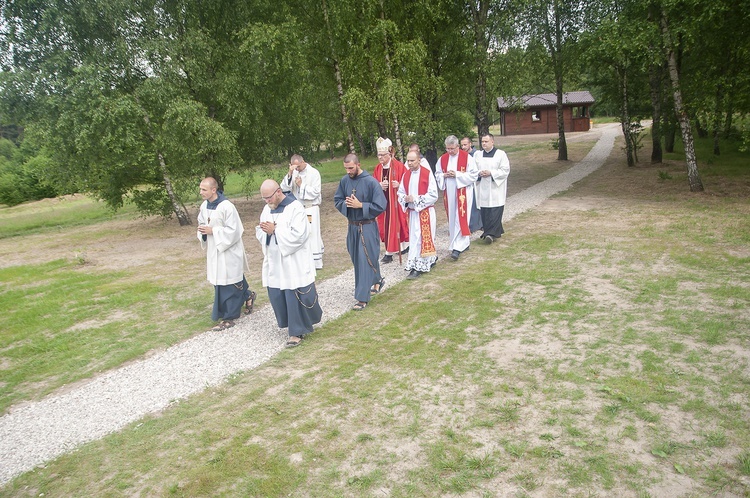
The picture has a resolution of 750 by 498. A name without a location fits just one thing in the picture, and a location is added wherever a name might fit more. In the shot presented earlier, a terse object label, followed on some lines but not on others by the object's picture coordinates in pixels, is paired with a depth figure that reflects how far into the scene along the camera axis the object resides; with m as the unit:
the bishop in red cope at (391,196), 8.91
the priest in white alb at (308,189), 10.02
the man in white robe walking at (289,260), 6.41
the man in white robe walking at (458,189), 9.66
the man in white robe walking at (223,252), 7.19
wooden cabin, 45.84
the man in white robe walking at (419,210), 8.67
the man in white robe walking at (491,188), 10.38
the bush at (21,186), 35.19
